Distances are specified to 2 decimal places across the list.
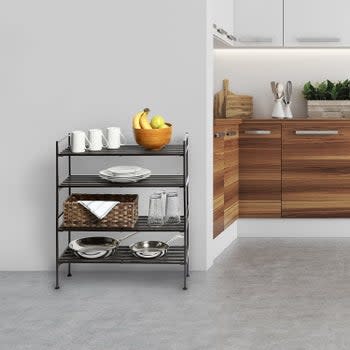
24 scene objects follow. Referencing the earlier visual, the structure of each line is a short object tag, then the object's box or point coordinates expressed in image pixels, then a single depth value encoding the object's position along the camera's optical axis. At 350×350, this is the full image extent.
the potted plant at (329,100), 6.06
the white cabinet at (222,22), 5.24
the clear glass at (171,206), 4.37
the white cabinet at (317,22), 6.07
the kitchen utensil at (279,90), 6.18
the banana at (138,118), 4.36
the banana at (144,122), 4.34
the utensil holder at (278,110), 6.14
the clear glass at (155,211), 4.33
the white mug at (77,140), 4.28
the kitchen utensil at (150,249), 4.36
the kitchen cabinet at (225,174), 5.13
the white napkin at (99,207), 4.22
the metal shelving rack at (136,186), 4.24
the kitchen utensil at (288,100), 6.21
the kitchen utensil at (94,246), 4.34
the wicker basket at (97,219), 4.27
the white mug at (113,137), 4.38
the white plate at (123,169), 4.25
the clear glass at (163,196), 4.39
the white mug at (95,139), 4.34
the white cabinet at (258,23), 6.07
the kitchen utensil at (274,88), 6.20
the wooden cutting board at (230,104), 5.94
